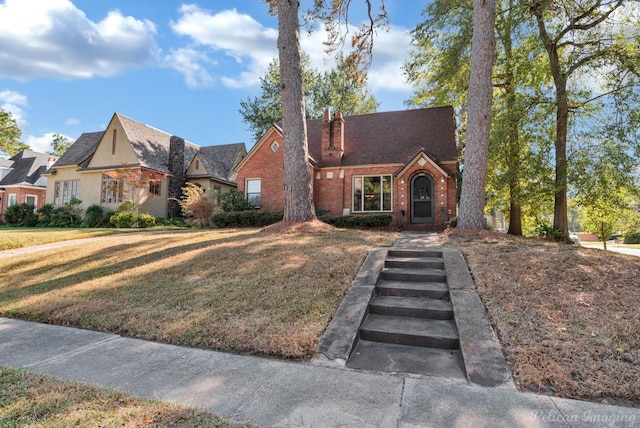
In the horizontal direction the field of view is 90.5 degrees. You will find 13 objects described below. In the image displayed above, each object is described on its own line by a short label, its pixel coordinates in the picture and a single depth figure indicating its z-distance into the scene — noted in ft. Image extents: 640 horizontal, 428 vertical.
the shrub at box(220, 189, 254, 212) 56.12
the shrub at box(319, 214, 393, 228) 47.03
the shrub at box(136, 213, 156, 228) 63.67
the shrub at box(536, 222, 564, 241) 37.65
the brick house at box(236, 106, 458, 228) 51.03
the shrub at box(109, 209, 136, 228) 63.05
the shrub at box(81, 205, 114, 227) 69.26
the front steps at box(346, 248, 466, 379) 10.95
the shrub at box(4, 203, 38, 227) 76.64
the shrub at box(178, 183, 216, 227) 55.77
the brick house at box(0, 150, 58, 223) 92.53
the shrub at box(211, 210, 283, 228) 48.42
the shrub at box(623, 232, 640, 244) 129.54
